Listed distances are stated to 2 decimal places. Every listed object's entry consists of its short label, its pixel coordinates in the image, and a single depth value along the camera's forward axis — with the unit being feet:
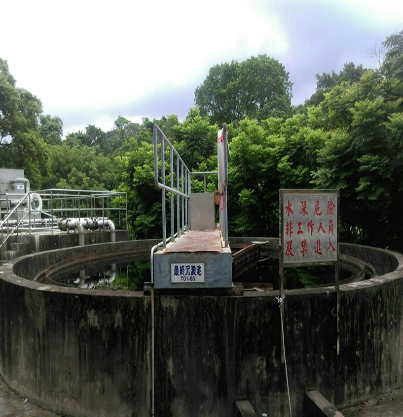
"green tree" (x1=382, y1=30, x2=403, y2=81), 38.45
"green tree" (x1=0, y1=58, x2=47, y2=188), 69.82
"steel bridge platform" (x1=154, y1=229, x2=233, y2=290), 10.32
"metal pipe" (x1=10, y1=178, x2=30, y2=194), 45.91
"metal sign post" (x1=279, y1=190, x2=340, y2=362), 10.91
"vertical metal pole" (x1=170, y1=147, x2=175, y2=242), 12.10
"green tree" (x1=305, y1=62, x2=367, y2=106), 88.20
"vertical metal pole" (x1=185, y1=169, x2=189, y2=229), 19.55
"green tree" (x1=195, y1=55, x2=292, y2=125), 93.25
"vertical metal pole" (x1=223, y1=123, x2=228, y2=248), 11.38
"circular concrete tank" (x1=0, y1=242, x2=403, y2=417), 10.34
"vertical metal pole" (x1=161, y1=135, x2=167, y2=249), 10.54
